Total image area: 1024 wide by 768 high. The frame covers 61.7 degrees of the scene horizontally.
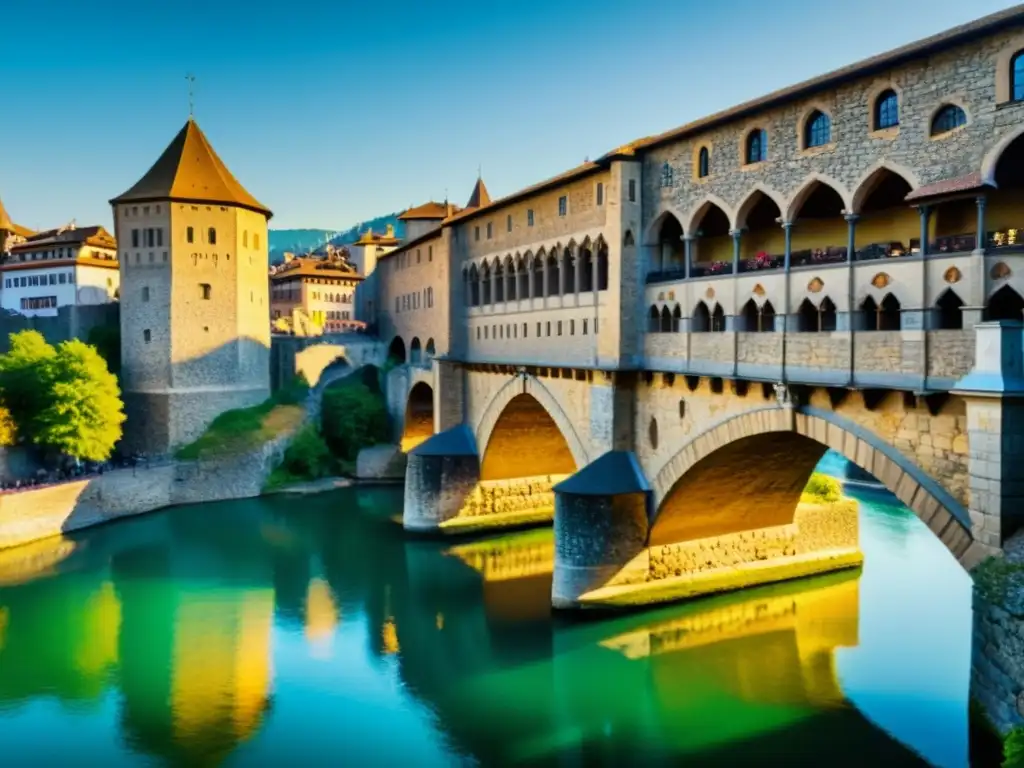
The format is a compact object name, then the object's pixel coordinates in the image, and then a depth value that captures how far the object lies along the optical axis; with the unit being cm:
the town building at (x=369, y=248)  7756
